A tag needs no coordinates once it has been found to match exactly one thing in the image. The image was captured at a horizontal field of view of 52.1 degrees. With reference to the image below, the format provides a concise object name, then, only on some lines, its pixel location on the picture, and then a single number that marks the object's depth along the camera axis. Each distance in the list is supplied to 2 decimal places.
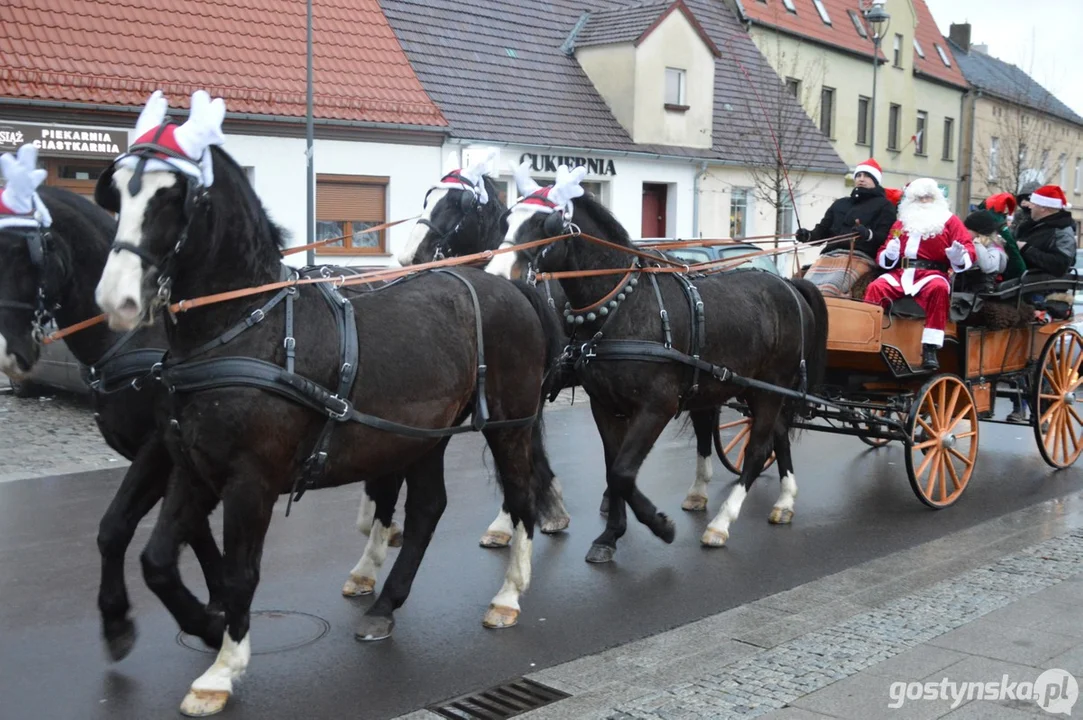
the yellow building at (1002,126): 36.28
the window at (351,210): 17.34
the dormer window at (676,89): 23.06
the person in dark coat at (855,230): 8.33
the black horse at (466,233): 6.81
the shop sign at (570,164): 20.14
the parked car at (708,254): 14.10
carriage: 7.73
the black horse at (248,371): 3.84
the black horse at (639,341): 6.23
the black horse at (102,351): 4.55
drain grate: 4.27
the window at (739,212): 24.89
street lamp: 19.98
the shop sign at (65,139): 13.91
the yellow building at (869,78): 29.00
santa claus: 7.70
